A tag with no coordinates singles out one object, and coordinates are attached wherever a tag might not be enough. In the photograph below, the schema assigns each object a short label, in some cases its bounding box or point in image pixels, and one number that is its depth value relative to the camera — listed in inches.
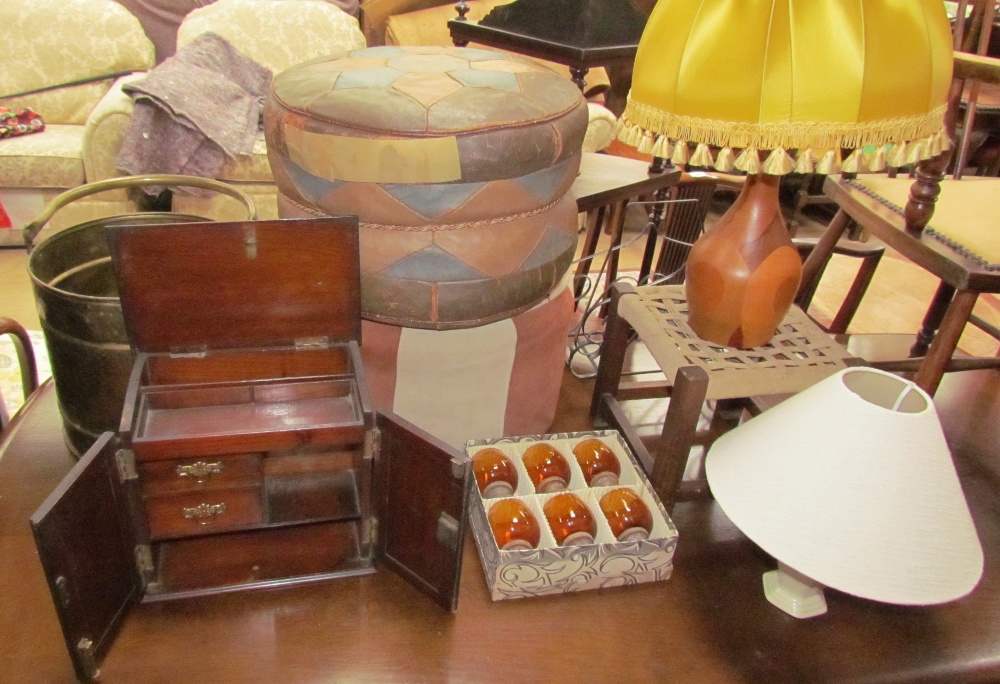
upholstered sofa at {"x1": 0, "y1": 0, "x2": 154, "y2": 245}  90.9
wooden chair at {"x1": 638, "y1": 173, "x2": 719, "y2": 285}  56.9
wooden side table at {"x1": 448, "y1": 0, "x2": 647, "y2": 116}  48.2
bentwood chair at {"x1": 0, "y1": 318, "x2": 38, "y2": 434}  37.8
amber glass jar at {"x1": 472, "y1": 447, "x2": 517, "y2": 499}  33.7
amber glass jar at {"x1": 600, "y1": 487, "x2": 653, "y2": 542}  32.0
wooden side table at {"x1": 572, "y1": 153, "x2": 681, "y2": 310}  44.6
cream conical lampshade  25.0
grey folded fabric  84.7
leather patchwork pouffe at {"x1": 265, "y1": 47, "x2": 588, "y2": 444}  32.6
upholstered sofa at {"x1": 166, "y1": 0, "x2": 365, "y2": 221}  104.8
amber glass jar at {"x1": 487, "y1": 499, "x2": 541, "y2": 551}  30.6
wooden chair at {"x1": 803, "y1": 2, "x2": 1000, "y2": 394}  40.3
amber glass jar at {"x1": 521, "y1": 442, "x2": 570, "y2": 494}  34.4
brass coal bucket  31.9
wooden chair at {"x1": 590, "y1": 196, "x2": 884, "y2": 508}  33.9
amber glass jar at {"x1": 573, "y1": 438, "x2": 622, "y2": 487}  35.0
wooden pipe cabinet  26.2
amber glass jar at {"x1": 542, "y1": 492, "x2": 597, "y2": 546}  31.3
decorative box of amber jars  30.0
